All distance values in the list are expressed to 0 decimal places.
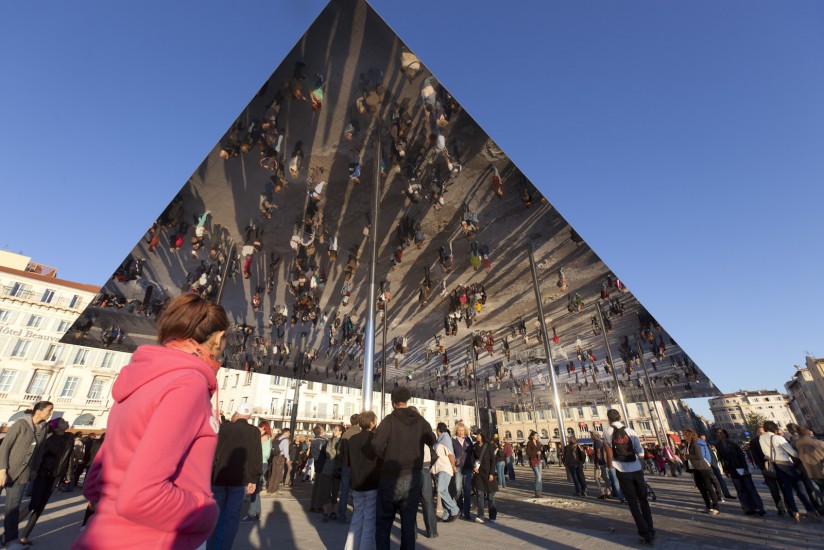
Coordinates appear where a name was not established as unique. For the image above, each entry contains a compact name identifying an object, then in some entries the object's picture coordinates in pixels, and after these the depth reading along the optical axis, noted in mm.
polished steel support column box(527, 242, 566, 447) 10820
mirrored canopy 6824
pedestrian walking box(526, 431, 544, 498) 11164
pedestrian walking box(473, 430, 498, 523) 7578
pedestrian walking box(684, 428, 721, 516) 7924
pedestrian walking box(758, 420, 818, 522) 7470
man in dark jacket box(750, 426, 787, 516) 7750
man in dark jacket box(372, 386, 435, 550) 4078
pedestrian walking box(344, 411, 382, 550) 4312
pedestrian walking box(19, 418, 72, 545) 5574
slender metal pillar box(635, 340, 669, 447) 20111
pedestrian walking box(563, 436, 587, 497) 11664
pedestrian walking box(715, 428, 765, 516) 7820
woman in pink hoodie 1227
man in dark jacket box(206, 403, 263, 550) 4430
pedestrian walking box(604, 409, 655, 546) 5367
